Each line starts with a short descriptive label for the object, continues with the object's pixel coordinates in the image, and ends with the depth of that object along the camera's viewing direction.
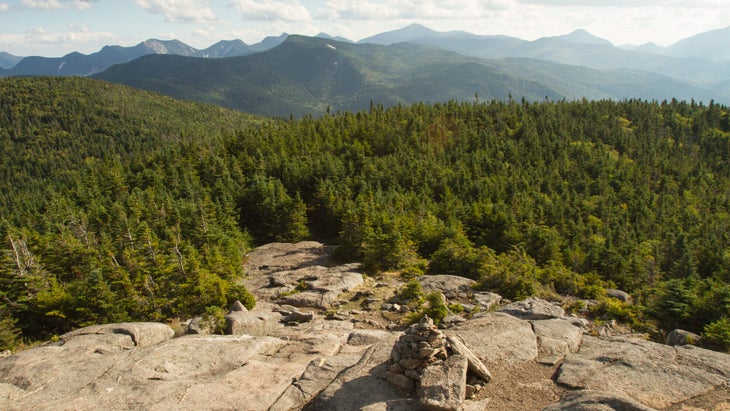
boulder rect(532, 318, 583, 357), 19.92
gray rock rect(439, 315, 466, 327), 24.53
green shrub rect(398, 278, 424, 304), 32.50
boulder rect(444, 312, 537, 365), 19.03
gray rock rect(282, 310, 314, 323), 28.97
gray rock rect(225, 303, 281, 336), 25.49
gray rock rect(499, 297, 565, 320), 25.73
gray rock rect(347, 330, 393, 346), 23.31
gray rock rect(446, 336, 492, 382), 16.80
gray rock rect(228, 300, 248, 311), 29.70
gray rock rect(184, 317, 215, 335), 24.62
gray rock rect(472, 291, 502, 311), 31.03
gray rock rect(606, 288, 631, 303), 39.19
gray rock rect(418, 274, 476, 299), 34.75
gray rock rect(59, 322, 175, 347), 23.69
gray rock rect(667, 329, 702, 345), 21.23
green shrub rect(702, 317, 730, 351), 21.08
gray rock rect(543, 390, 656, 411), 13.41
